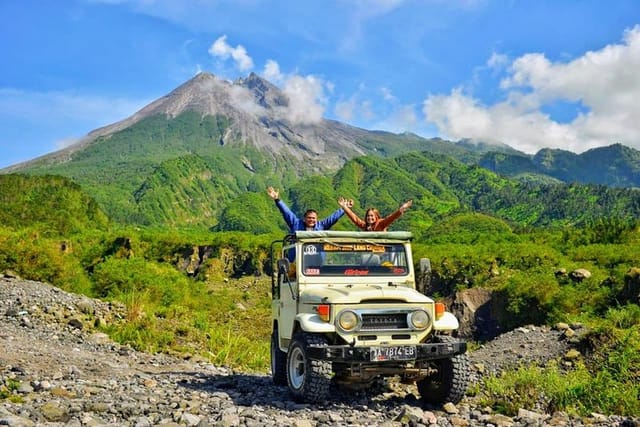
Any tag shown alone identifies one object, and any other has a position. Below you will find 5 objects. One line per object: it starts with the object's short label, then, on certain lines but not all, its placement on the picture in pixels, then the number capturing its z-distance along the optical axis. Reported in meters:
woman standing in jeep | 9.22
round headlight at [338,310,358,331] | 7.15
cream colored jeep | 7.12
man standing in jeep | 9.12
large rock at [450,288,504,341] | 23.66
